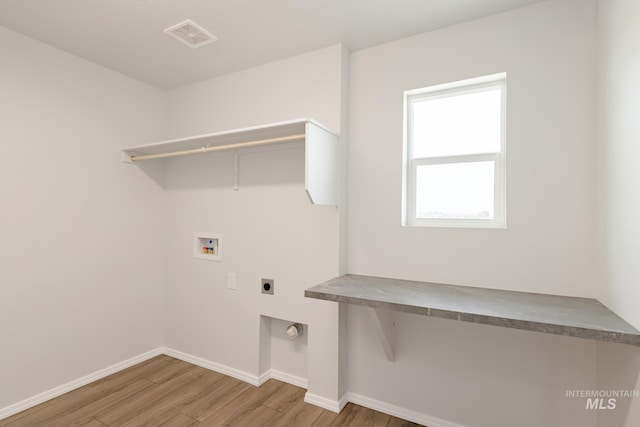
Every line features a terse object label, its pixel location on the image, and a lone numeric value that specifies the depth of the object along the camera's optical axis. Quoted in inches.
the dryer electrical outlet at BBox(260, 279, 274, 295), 95.6
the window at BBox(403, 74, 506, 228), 75.5
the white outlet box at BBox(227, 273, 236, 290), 102.7
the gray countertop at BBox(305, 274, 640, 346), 47.8
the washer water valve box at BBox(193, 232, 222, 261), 105.9
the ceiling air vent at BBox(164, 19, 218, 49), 77.5
